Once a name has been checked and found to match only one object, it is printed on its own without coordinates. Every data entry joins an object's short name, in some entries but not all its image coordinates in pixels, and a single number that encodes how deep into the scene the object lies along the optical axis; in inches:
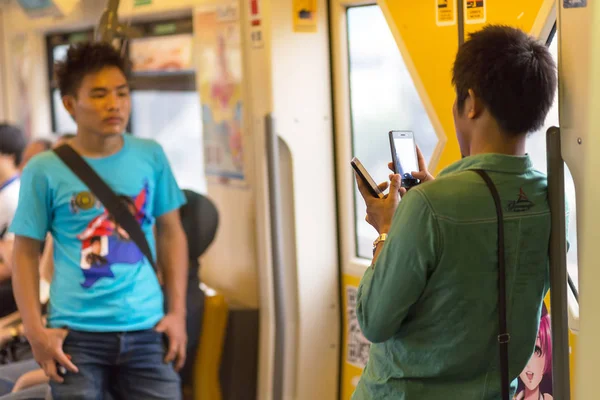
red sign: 136.9
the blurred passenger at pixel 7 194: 161.0
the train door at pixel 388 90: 108.0
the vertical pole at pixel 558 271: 77.1
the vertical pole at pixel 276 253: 137.3
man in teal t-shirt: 115.5
